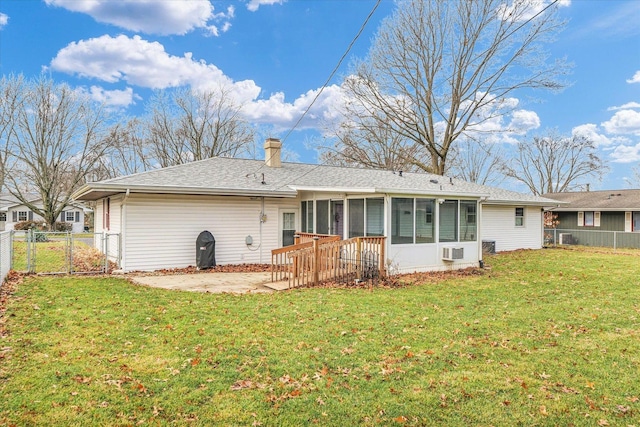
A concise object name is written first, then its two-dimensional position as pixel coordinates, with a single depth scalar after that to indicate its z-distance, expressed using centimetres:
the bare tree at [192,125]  3409
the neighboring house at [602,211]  2216
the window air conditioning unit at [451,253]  1171
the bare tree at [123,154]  3253
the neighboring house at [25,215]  3594
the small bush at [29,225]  3309
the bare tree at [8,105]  2656
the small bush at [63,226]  3383
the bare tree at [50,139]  2786
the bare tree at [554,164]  3835
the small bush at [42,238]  2370
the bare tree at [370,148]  2714
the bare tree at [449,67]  2327
